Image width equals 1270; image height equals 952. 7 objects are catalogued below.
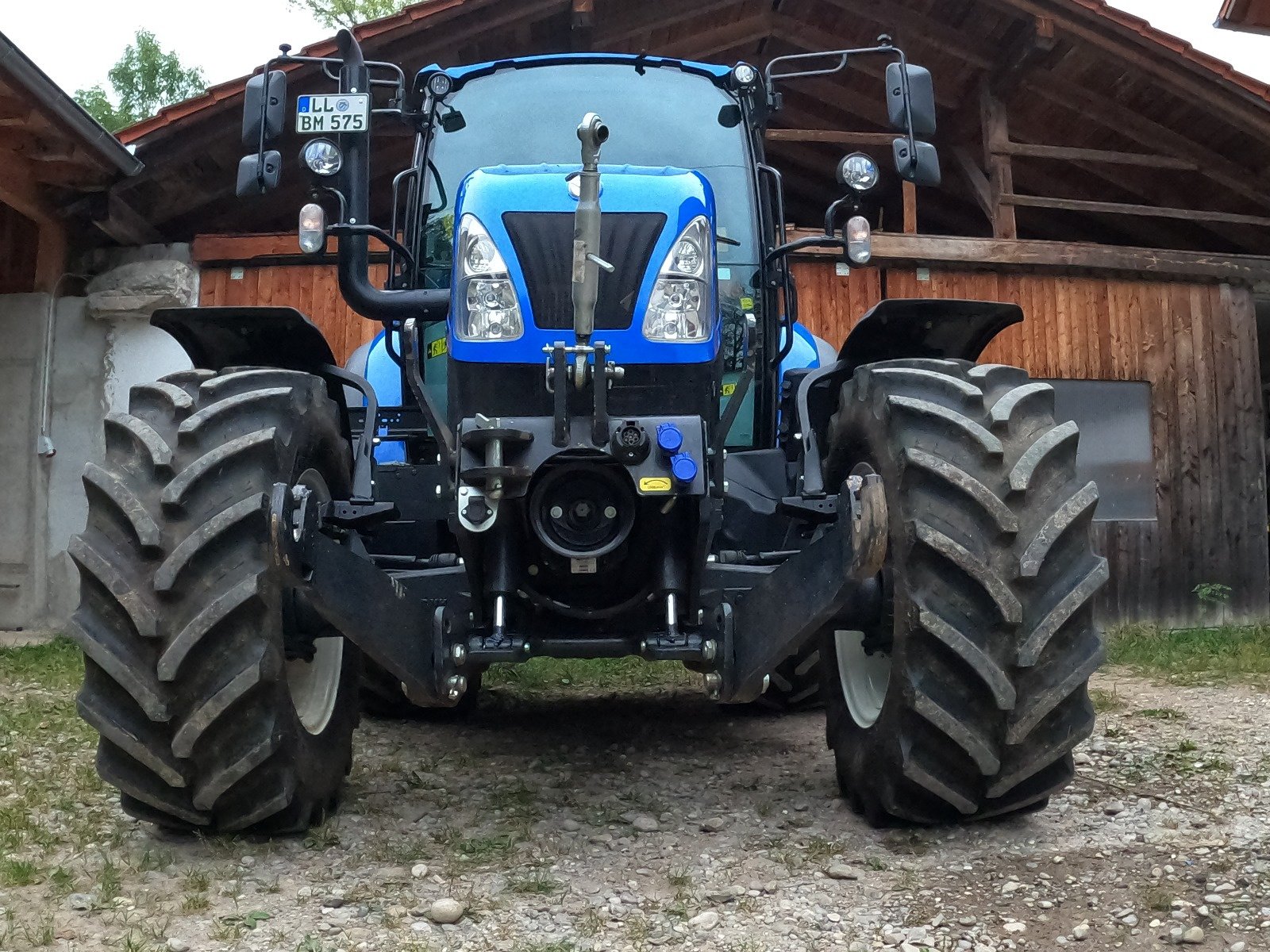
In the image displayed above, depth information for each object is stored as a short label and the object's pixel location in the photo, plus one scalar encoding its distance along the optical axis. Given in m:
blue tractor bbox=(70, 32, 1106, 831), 3.00
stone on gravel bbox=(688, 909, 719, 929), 2.72
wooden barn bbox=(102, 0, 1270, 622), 9.16
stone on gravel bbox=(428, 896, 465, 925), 2.74
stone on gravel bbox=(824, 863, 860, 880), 3.04
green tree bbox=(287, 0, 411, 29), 26.50
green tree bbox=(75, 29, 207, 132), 36.25
